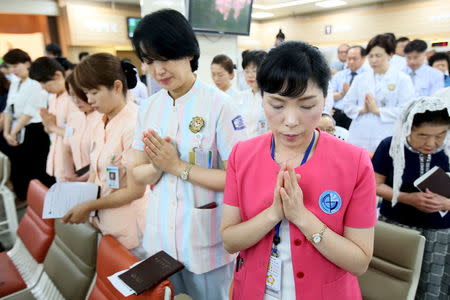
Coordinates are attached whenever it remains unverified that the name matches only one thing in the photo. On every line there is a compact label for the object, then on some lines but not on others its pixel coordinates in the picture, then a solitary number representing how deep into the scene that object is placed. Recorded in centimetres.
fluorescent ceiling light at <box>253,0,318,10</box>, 907
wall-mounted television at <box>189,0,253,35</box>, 355
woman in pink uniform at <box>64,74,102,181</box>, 179
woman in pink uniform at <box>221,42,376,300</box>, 78
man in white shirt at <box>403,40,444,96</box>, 454
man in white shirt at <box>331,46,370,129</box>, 452
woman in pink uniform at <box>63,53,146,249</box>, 145
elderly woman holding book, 139
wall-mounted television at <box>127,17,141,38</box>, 879
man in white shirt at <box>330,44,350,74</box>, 643
